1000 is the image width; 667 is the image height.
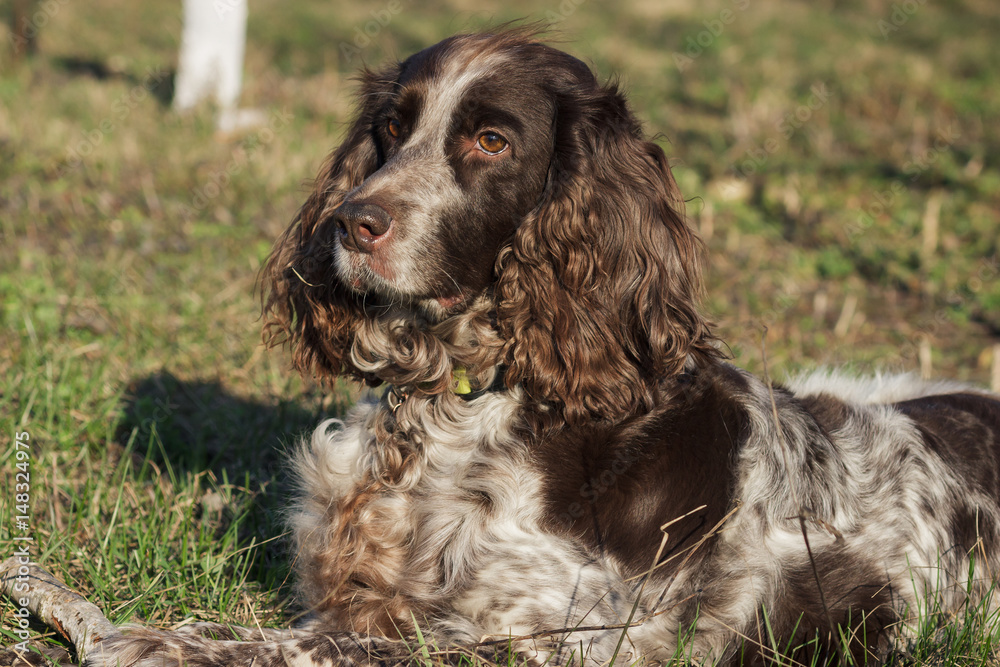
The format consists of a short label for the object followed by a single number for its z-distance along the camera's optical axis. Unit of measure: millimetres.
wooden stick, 2633
